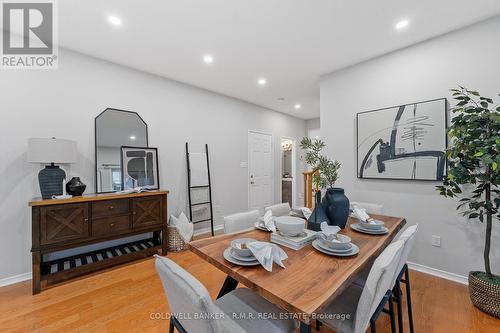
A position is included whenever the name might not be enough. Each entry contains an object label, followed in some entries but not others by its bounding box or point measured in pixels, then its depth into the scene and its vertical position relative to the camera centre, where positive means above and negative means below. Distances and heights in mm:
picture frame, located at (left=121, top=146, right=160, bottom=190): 3078 -16
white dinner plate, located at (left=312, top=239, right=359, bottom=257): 1260 -502
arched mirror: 2926 +358
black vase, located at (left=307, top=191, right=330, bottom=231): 1652 -393
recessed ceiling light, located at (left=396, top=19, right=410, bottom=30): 2230 +1451
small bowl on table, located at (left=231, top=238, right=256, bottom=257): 1202 -466
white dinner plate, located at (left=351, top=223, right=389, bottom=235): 1656 -498
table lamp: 2215 +101
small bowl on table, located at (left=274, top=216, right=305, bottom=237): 1450 -398
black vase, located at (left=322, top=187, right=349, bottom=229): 1740 -324
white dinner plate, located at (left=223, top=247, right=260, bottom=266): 1148 -503
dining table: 874 -524
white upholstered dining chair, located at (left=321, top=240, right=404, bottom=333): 991 -727
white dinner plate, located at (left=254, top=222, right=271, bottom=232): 1751 -490
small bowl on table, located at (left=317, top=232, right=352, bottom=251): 1288 -464
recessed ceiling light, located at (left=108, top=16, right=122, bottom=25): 2166 +1468
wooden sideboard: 2203 -707
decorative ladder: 3814 -404
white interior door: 4961 -96
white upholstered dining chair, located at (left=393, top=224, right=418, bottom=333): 1358 -775
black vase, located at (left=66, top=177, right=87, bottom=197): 2475 -221
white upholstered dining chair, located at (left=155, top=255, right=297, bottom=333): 827 -650
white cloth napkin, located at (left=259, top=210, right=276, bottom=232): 1683 -443
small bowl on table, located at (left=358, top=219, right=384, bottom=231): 1684 -462
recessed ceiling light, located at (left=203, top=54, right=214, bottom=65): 2934 +1460
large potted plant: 1799 +4
